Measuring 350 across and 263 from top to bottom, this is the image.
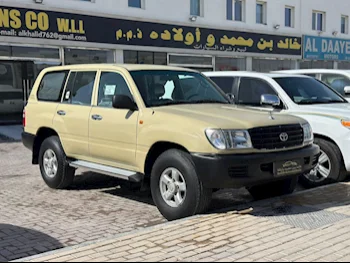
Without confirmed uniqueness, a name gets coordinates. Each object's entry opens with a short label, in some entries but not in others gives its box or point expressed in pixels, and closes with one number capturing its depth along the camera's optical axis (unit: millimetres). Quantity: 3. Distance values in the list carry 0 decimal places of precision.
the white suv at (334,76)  10570
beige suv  5277
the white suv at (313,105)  7234
